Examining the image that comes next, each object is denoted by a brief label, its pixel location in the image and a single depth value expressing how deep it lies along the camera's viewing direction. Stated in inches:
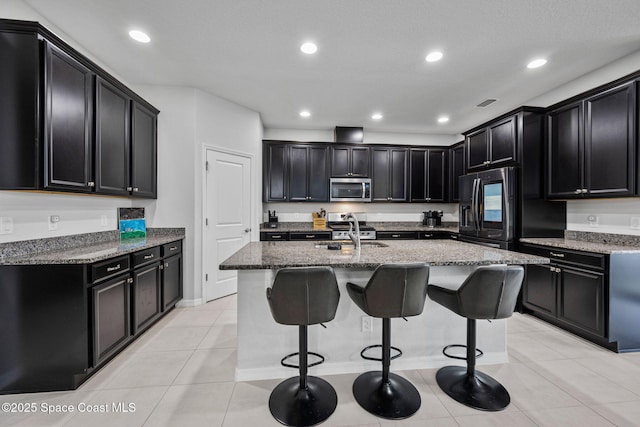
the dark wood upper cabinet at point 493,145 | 132.0
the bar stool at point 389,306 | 64.7
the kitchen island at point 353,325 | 77.0
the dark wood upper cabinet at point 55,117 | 72.4
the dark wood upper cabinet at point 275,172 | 190.4
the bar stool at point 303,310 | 61.9
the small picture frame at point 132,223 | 125.6
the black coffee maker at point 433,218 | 208.5
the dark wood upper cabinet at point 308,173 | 192.7
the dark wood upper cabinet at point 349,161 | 196.7
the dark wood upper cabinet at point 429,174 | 203.9
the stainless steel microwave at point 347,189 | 194.2
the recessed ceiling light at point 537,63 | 110.7
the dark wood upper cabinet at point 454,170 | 199.3
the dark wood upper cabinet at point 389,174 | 200.7
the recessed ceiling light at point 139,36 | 95.7
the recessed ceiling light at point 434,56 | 106.0
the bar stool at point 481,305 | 67.1
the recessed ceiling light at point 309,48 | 100.8
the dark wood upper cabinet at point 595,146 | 98.7
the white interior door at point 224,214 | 146.0
